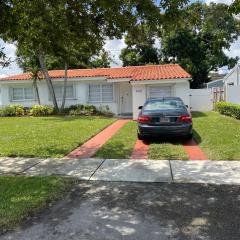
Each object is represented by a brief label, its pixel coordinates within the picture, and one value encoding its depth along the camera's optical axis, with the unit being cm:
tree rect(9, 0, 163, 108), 598
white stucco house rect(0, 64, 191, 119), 1529
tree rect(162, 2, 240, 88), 2430
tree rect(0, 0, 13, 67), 559
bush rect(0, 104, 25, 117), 1832
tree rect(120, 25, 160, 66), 2571
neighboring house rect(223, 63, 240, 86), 1732
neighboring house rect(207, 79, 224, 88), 2593
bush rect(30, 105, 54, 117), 1792
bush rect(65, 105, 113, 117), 1740
